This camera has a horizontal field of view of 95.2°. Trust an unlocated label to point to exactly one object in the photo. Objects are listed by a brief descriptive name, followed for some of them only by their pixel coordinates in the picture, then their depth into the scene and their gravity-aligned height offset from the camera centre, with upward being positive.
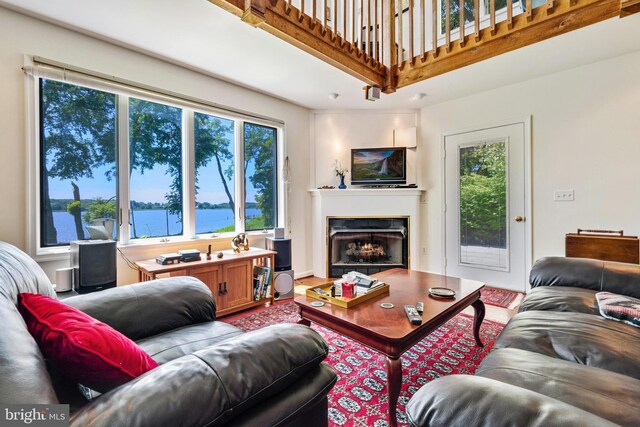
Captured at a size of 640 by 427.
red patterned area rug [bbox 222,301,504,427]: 1.49 -0.99
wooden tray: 1.79 -0.54
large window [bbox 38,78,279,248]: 2.40 +0.48
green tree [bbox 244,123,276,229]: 3.76 +0.68
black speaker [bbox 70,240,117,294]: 2.15 -0.38
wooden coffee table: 1.37 -0.58
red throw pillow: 0.75 -0.36
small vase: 4.23 +0.41
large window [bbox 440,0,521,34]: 3.17 +2.31
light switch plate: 3.19 +0.17
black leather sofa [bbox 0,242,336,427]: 0.60 -0.41
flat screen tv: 4.25 +0.68
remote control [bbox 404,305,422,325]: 1.52 -0.56
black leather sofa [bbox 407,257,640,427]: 0.63 -0.53
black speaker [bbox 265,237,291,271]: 3.42 -0.46
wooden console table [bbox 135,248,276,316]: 2.48 -0.55
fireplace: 4.20 -0.47
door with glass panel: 3.54 +0.08
